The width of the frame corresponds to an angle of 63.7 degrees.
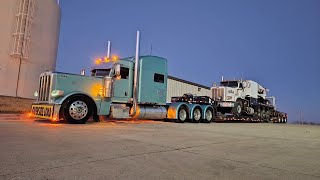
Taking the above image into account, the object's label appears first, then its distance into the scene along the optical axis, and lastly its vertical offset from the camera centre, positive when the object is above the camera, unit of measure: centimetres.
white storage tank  1622 +419
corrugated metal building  2264 +260
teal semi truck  950 +72
